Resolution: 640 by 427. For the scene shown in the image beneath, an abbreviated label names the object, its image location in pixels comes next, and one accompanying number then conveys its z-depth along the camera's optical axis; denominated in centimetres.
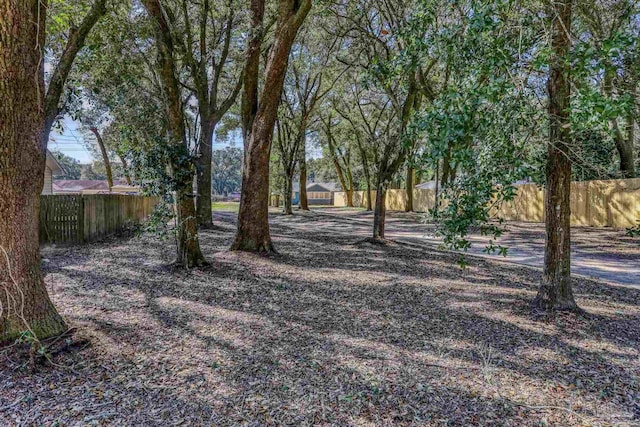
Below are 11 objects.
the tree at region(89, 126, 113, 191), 2133
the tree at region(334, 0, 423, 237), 915
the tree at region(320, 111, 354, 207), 2594
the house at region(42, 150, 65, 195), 1852
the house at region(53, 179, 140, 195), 4294
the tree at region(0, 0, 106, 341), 298
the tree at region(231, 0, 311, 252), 714
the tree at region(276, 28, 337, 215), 1440
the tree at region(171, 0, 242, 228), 981
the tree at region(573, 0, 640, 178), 255
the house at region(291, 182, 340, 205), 4955
